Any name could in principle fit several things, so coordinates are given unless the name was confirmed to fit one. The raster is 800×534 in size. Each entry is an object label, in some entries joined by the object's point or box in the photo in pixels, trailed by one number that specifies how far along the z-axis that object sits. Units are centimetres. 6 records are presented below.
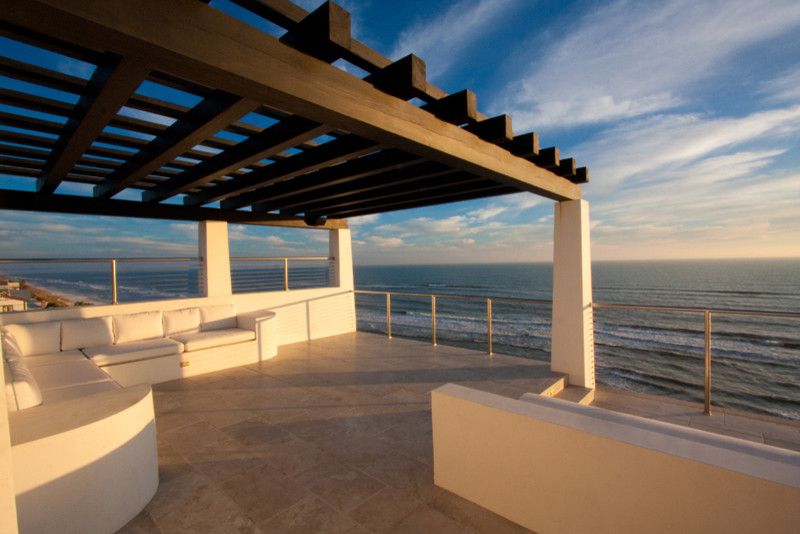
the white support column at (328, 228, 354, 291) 677
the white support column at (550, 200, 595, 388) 390
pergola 124
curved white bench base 148
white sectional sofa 149
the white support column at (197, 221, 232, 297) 524
